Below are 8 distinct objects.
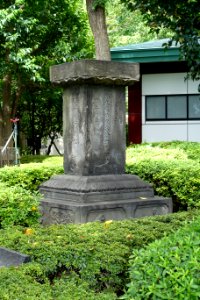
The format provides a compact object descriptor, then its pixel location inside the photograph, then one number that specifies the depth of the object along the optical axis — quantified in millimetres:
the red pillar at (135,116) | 20531
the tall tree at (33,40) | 18266
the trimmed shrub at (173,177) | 9367
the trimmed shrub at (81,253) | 4797
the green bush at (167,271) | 3279
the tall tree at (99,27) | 19125
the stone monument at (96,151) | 7973
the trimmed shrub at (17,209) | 6945
